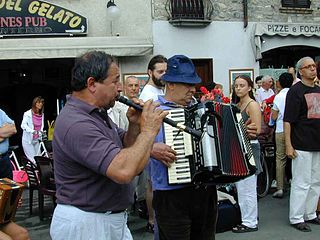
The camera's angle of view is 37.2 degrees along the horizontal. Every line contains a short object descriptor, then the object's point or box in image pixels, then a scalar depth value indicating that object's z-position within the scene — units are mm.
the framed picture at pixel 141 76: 10788
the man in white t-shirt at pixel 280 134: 6895
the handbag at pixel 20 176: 8209
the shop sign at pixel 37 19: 10148
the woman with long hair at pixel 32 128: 9367
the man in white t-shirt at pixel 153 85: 5254
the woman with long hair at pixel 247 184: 5172
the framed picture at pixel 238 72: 11883
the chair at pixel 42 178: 6128
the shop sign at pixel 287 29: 11977
